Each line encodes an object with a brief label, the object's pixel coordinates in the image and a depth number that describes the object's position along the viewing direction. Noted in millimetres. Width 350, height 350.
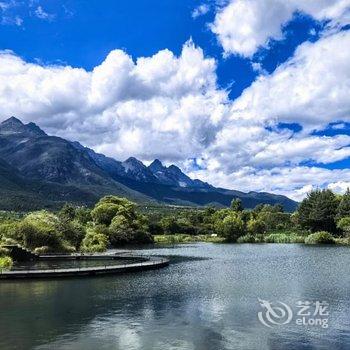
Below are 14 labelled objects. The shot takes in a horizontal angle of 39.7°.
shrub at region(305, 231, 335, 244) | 130500
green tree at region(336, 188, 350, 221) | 148125
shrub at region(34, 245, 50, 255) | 89075
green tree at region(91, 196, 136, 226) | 147500
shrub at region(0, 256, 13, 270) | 65025
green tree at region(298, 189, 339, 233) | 154125
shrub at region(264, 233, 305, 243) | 143000
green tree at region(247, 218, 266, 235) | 171125
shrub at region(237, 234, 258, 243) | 150625
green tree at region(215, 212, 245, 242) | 160125
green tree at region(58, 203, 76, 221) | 162875
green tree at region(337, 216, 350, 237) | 137762
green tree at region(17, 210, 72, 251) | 89188
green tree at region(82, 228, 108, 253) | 102000
